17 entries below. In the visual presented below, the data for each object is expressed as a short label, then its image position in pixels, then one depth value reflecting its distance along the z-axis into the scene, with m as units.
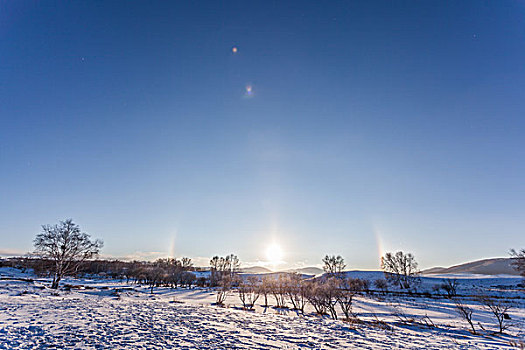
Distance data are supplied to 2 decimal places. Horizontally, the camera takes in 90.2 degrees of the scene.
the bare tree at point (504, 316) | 22.50
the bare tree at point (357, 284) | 73.35
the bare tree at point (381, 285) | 71.49
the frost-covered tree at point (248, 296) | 33.52
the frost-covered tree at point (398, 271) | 81.81
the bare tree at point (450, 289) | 60.08
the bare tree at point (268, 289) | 43.81
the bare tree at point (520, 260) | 42.59
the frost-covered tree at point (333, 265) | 100.08
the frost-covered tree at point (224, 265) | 125.04
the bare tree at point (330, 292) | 26.30
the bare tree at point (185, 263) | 120.44
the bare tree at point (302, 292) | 30.97
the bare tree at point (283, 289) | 49.05
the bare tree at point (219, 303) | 33.44
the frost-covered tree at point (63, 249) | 38.75
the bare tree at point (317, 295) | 27.88
